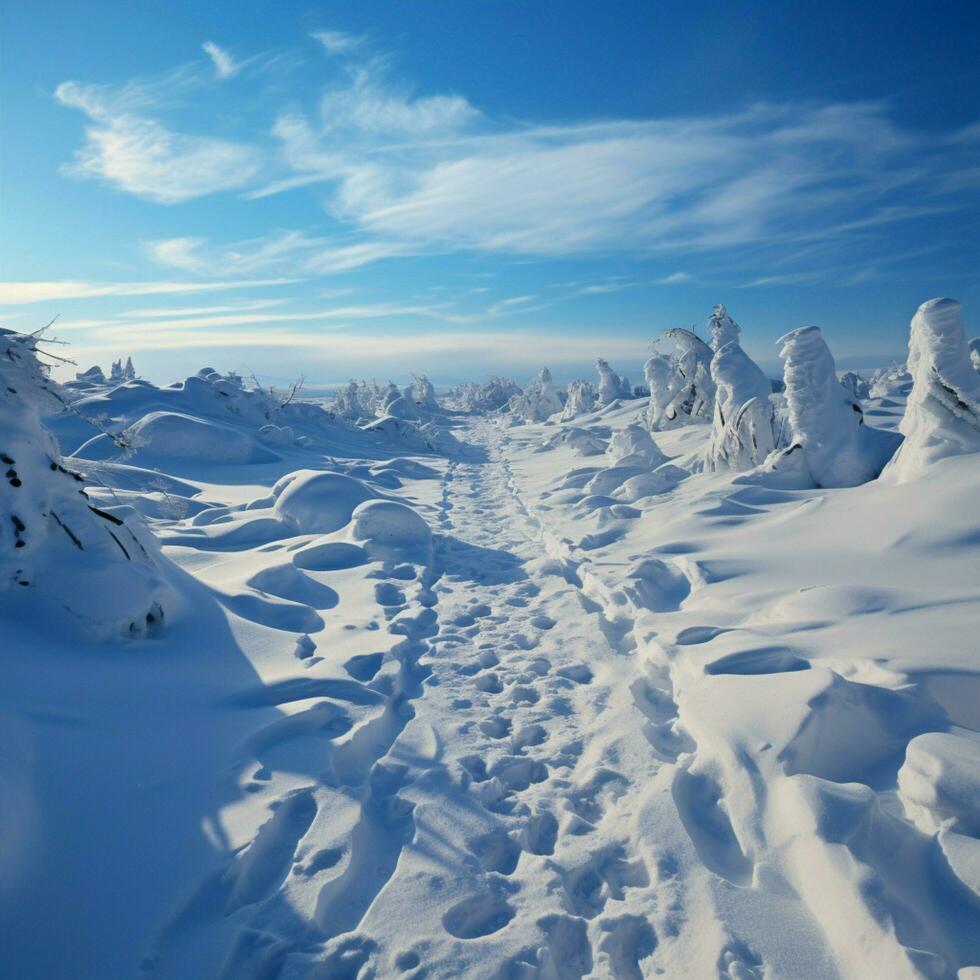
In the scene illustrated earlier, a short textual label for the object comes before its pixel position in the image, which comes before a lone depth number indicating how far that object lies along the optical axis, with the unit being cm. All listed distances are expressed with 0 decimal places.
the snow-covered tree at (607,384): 4022
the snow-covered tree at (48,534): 400
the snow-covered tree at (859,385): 3900
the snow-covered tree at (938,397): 727
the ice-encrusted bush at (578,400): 3860
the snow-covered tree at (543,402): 4350
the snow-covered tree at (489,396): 7019
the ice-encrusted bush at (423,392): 5297
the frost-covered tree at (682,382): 2244
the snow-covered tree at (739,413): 1223
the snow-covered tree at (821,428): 1016
